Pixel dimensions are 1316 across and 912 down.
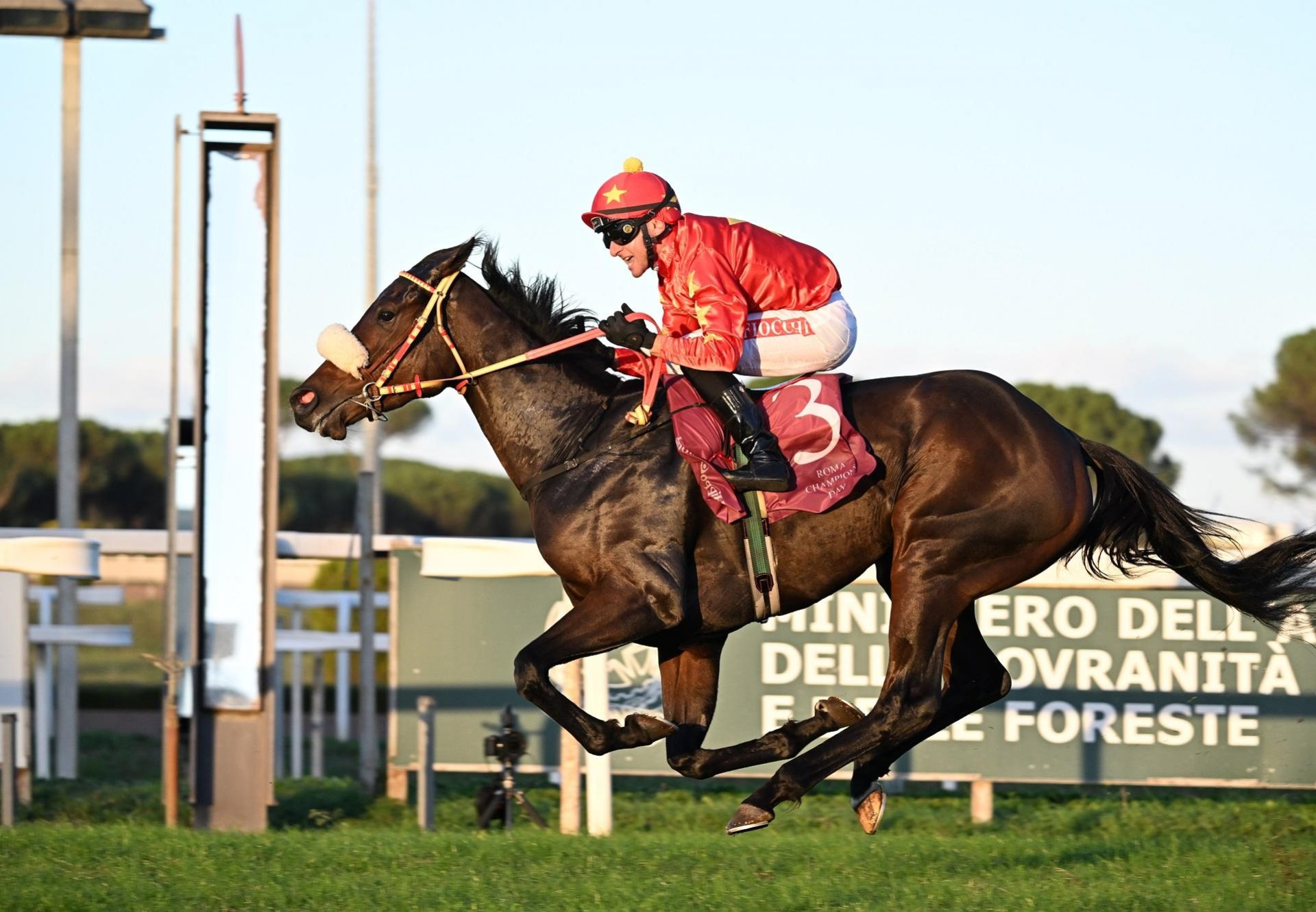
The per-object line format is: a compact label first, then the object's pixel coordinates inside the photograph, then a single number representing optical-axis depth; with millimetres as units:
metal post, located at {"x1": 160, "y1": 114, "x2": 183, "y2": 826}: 13766
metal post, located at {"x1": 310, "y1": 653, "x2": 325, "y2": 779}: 19578
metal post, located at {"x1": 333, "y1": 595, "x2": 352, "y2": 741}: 21672
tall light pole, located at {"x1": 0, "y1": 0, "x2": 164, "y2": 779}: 19187
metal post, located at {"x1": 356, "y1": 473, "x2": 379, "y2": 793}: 16031
